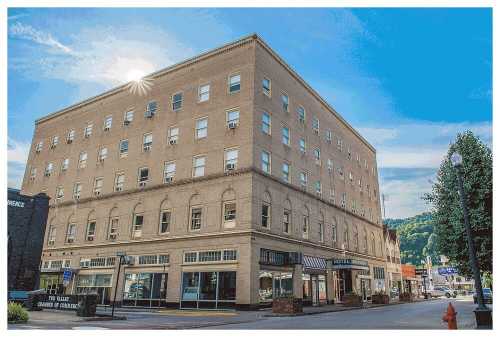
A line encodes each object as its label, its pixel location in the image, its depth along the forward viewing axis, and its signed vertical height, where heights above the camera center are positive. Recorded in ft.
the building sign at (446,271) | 113.95 +5.55
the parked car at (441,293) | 228.02 -1.69
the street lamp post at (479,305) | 47.14 -1.63
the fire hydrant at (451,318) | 47.98 -3.24
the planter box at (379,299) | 134.92 -3.42
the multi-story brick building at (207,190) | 100.22 +27.31
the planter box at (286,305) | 82.04 -3.78
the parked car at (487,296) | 108.47 -1.39
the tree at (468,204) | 72.38 +15.75
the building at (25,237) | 85.76 +9.23
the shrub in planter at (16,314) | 53.26 -4.38
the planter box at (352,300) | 114.12 -3.45
